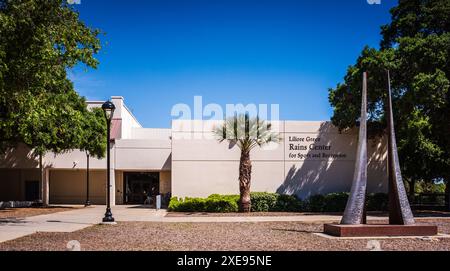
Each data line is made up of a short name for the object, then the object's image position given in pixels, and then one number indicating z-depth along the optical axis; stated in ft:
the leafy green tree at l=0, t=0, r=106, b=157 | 45.44
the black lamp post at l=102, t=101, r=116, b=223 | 57.62
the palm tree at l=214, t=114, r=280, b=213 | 79.92
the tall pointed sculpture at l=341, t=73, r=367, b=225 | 45.75
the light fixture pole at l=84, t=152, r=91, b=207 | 109.11
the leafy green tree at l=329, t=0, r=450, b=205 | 72.39
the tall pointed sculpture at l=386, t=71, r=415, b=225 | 45.91
